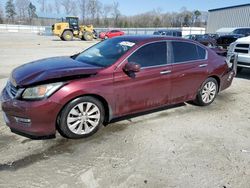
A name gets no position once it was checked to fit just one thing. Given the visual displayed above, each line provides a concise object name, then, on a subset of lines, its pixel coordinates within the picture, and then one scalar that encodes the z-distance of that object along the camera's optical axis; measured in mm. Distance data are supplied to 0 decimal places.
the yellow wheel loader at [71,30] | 25209
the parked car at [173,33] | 21697
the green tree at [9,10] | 83998
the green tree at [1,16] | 77277
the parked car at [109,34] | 30573
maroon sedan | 2893
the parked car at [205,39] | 14240
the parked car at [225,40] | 11730
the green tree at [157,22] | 73510
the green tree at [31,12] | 79168
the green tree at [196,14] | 73607
